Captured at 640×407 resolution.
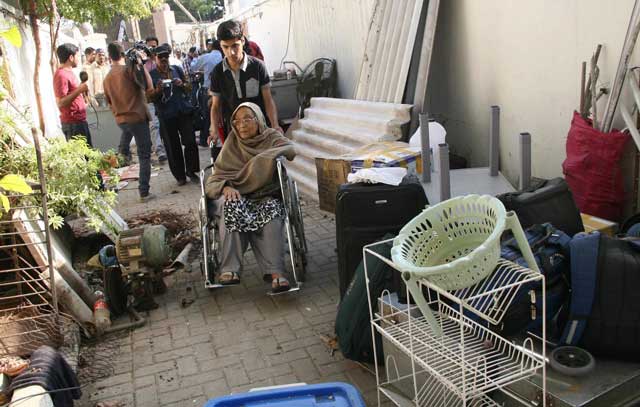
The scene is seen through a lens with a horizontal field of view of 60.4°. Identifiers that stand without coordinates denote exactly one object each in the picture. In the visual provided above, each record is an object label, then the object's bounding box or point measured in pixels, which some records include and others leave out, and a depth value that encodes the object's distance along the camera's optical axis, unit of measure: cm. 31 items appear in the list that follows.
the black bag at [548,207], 296
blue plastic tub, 193
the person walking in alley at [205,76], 870
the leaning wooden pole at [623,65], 317
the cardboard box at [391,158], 396
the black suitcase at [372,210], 326
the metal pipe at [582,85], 353
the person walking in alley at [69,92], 700
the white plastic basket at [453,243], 191
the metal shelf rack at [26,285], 325
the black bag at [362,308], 297
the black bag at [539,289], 231
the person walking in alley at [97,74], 1265
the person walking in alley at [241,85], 512
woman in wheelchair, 406
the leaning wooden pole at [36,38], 491
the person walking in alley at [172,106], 710
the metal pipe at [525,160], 346
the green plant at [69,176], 380
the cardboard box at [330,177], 492
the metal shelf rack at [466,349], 202
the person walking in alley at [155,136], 898
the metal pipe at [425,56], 516
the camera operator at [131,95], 686
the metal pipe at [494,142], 398
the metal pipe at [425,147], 401
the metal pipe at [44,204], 310
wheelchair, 405
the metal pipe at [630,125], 315
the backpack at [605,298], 222
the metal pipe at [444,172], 351
